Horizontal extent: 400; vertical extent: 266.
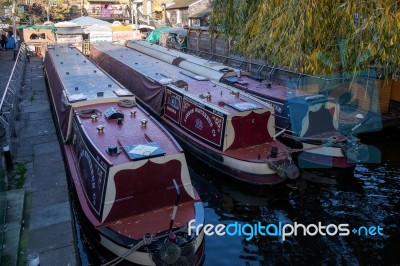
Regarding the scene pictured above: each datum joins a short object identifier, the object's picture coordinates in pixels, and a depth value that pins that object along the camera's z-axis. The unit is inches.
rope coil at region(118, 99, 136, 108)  474.1
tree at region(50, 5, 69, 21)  2170.3
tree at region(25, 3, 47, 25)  2012.8
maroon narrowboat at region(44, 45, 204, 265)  294.4
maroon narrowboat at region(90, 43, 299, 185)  470.9
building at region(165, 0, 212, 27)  1576.0
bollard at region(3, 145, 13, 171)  417.7
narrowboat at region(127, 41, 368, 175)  514.0
